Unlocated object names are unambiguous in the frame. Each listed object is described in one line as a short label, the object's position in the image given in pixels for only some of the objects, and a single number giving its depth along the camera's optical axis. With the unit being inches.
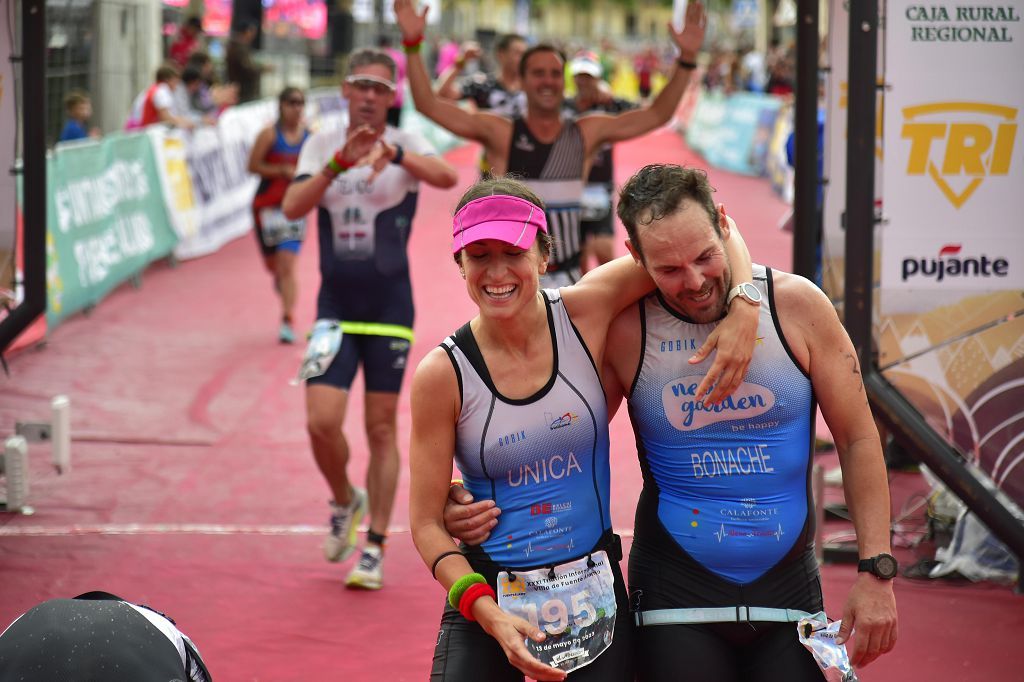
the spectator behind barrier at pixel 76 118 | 1090.7
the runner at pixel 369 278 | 449.4
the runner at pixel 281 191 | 842.8
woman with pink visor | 244.4
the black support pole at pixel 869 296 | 389.4
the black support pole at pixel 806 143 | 445.7
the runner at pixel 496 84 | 814.5
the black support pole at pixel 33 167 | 458.9
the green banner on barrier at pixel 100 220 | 858.8
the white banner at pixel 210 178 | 1146.7
